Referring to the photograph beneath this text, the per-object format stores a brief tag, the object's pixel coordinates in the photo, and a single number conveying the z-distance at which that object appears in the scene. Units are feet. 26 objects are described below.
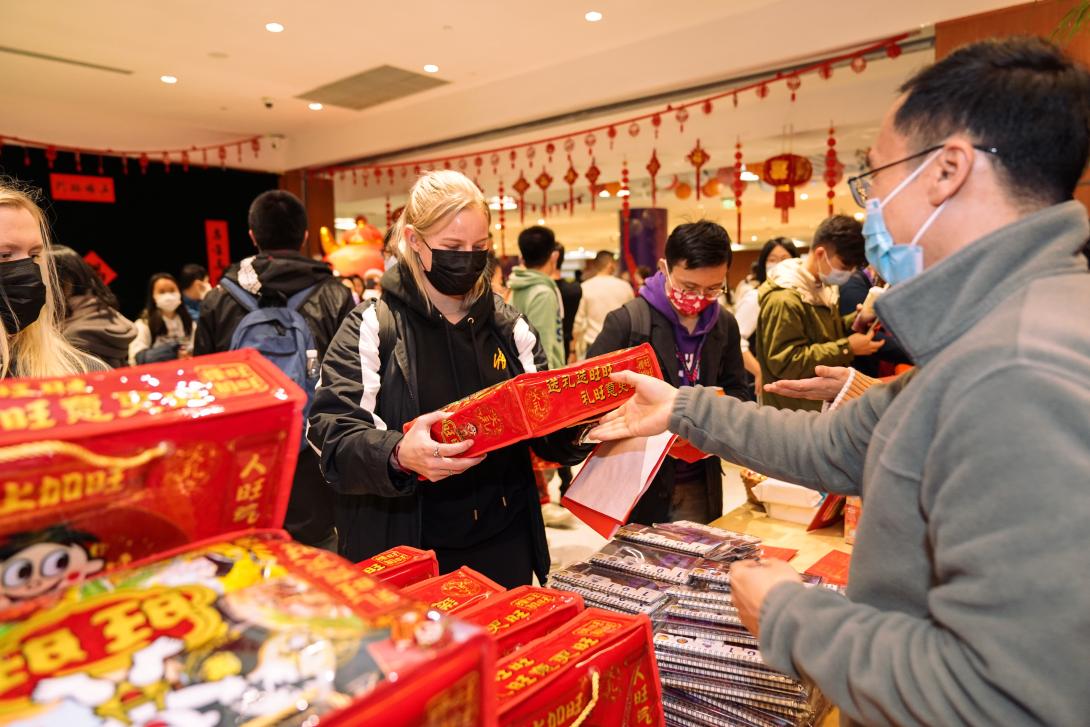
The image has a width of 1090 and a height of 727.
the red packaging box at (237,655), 1.72
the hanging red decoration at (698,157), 19.15
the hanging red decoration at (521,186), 23.80
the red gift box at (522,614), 3.02
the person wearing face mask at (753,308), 14.28
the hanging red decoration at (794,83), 17.37
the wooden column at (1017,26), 12.07
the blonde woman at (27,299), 4.41
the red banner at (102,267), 28.81
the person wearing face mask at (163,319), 19.79
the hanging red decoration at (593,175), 20.52
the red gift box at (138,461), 1.90
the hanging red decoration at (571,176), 21.47
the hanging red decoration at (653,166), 19.48
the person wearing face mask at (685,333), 7.59
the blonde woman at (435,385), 5.22
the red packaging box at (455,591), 3.45
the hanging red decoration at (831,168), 16.47
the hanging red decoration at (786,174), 18.88
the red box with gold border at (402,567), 3.73
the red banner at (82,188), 27.76
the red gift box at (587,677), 2.55
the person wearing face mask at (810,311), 10.12
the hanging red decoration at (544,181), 22.31
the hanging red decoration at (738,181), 18.04
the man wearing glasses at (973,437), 2.06
